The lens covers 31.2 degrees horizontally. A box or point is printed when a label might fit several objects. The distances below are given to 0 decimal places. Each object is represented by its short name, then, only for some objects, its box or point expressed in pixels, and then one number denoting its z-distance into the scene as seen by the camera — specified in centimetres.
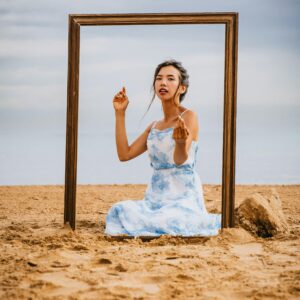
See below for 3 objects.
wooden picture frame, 436
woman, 436
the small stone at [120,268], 316
